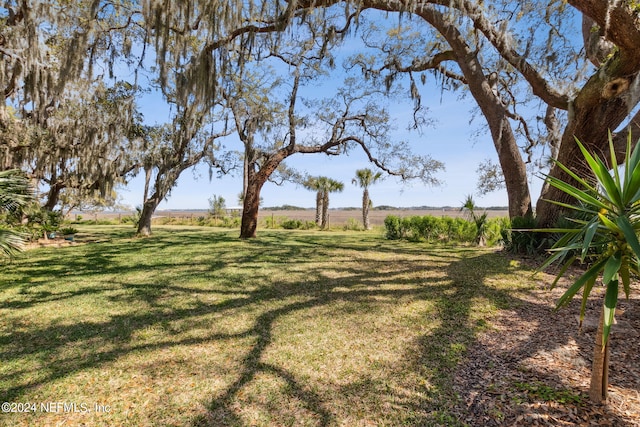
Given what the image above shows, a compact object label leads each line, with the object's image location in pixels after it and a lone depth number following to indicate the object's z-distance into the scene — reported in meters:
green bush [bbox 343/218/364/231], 19.77
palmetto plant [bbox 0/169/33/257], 4.66
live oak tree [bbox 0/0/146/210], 6.79
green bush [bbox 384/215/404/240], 12.99
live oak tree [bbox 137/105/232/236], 11.67
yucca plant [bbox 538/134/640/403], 1.76
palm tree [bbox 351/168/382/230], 20.47
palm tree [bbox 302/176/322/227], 22.11
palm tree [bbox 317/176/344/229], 21.38
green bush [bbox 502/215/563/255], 6.81
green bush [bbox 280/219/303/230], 20.62
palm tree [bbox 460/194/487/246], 10.21
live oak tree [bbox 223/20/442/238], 10.65
